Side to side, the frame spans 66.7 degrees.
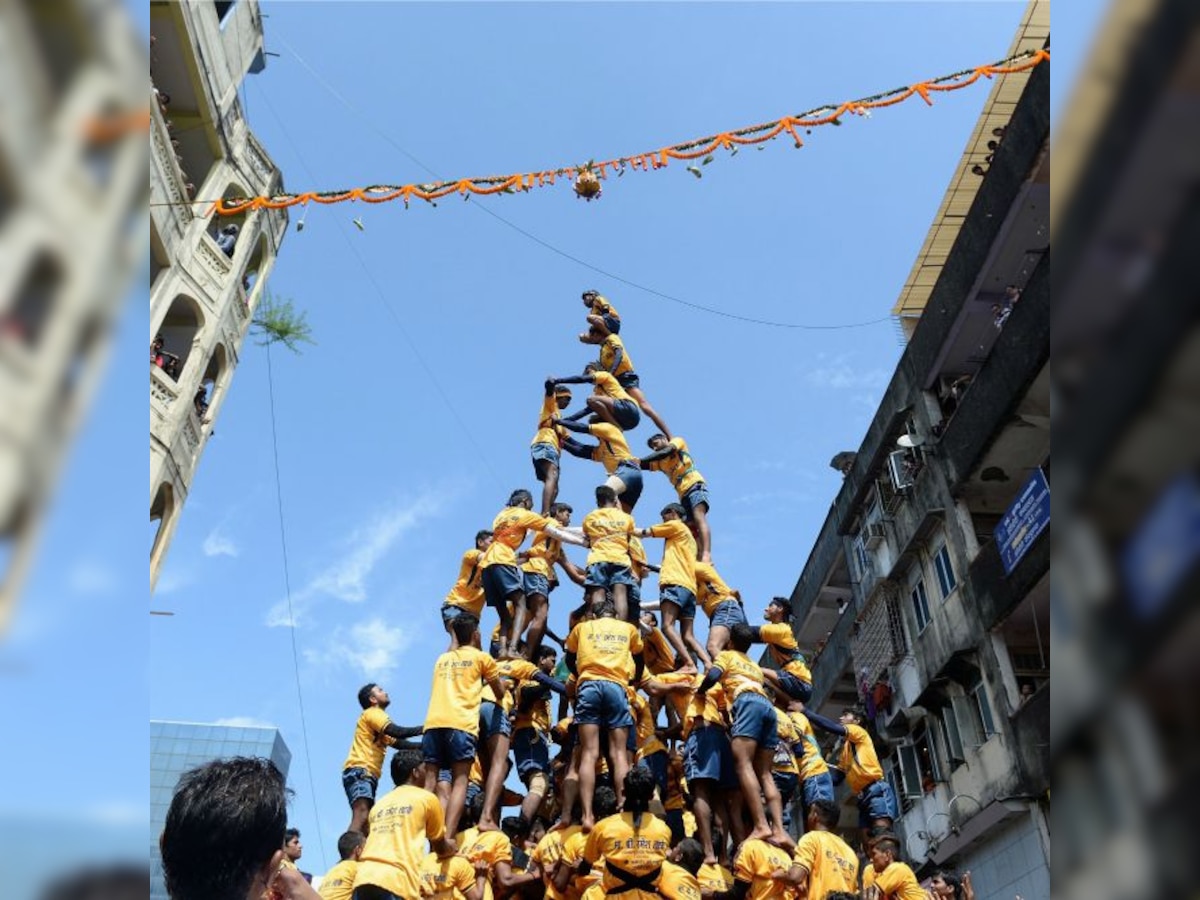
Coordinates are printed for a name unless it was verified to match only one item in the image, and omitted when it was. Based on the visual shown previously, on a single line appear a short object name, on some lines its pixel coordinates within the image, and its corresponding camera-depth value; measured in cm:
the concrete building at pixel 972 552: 1384
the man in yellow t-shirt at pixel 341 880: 625
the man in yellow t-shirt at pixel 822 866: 620
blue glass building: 4466
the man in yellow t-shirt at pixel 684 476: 1162
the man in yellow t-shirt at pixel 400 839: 523
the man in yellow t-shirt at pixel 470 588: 978
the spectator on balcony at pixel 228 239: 1922
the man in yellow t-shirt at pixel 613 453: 1145
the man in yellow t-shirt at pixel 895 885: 688
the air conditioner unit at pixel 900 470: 1866
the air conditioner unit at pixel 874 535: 2012
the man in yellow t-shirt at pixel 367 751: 836
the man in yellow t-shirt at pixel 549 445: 1183
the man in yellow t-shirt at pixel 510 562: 956
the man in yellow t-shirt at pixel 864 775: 889
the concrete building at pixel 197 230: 1628
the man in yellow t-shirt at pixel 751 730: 724
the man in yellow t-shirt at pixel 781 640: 977
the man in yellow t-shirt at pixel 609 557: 938
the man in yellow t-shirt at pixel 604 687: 747
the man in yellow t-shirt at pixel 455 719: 703
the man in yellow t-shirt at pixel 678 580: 1009
